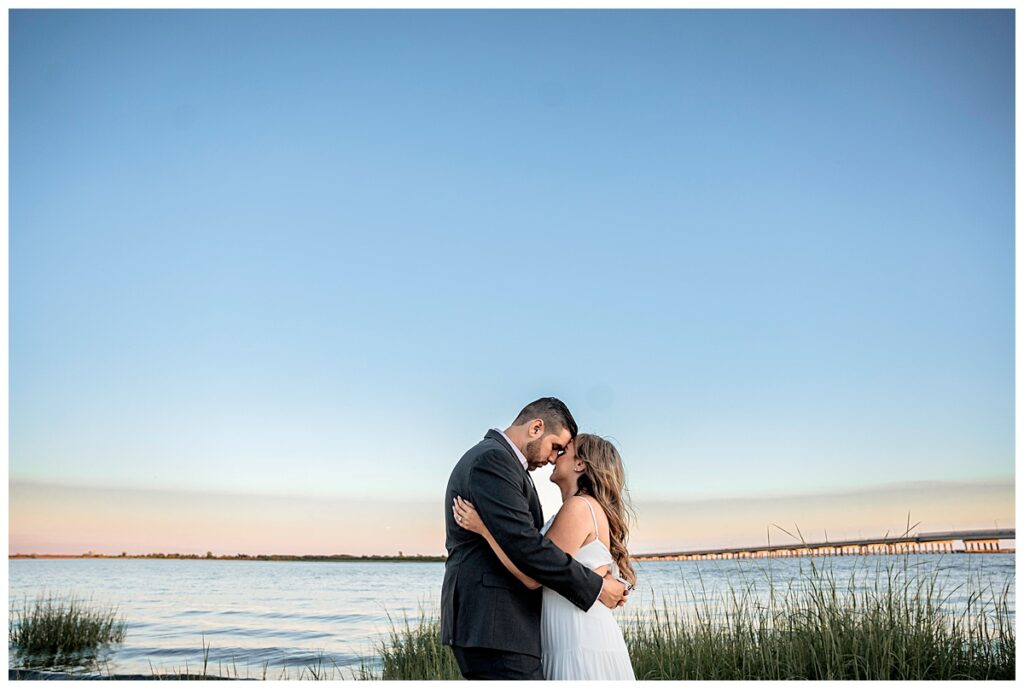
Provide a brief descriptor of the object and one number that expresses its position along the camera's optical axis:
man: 3.33
